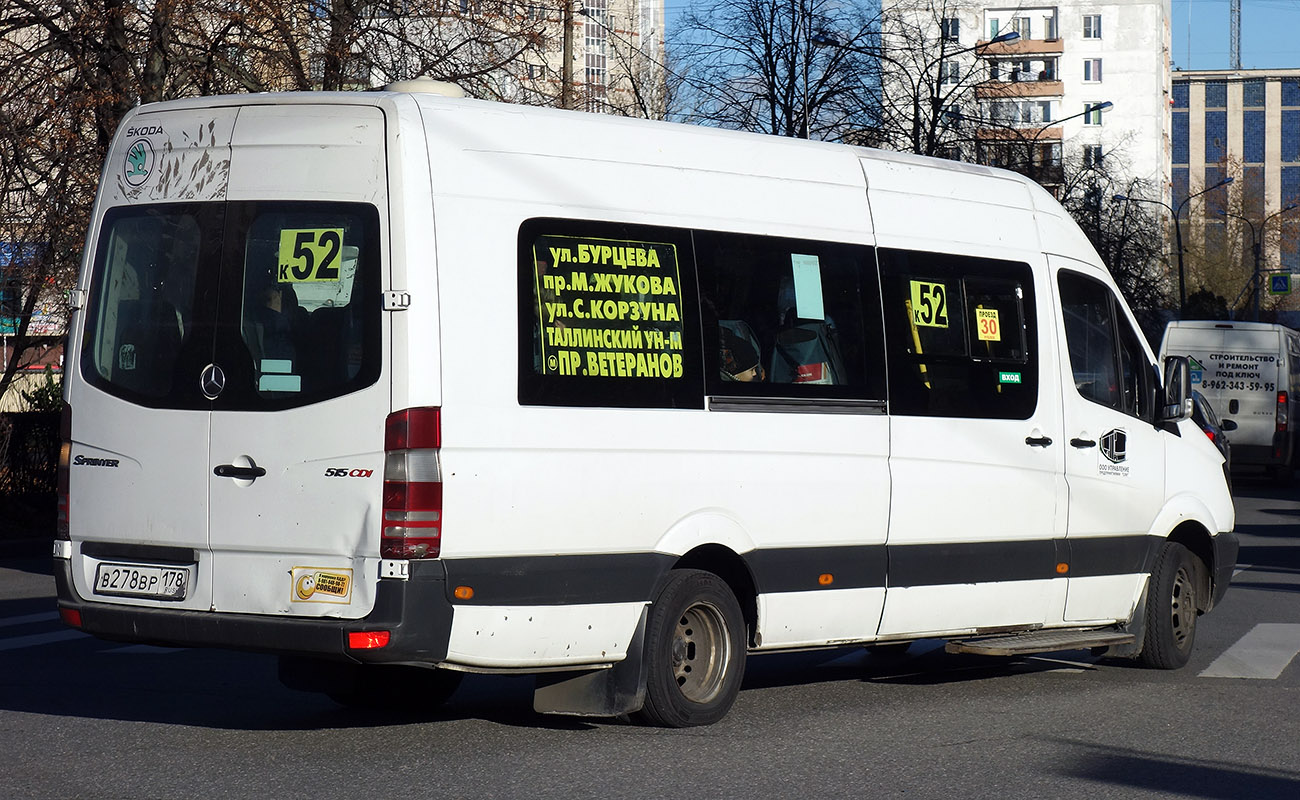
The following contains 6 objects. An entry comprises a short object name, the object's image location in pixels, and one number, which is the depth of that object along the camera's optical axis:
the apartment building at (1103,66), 100.06
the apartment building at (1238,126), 146.00
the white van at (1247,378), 28.09
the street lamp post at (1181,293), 56.03
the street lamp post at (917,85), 29.70
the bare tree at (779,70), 29.58
